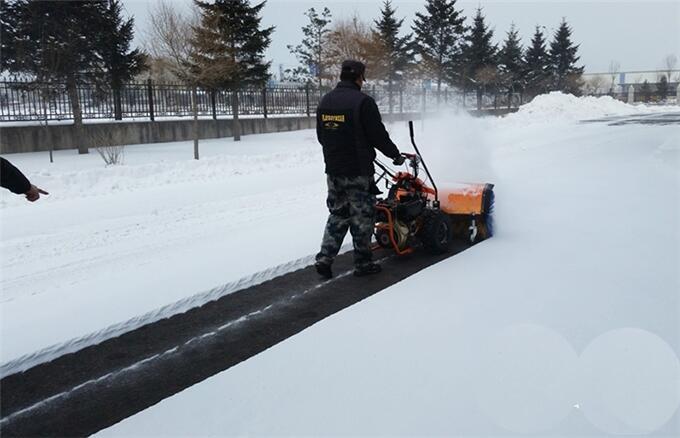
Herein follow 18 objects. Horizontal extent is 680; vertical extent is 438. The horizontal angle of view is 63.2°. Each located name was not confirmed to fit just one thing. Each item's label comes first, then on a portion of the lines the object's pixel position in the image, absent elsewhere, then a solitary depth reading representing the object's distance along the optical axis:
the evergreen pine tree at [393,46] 30.90
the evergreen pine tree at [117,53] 17.08
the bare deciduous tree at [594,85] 67.31
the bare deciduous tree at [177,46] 16.11
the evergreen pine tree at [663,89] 63.28
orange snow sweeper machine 5.72
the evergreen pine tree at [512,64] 44.42
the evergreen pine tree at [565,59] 54.56
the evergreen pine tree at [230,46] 16.67
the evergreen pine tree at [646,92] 63.84
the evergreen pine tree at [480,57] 38.78
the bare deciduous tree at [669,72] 78.06
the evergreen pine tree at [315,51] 35.53
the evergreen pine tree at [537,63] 50.10
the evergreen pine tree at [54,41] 14.59
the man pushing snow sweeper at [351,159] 4.98
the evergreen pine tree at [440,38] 36.84
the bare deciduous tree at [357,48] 29.22
